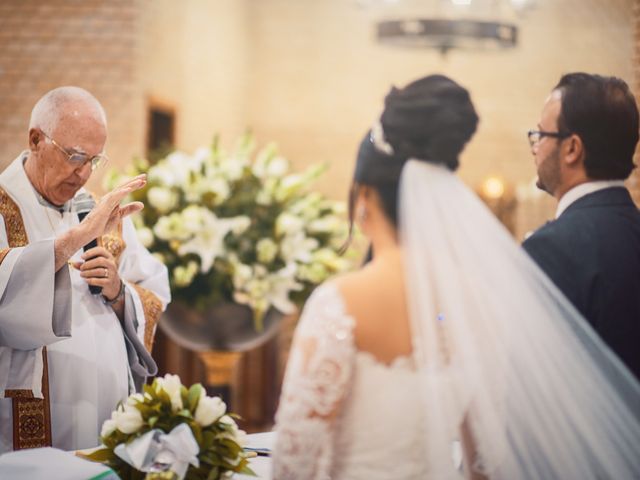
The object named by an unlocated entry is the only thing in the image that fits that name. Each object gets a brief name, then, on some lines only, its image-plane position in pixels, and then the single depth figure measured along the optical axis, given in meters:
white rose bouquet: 2.50
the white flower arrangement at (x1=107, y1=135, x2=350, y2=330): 5.06
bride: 2.19
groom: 2.69
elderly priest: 3.16
